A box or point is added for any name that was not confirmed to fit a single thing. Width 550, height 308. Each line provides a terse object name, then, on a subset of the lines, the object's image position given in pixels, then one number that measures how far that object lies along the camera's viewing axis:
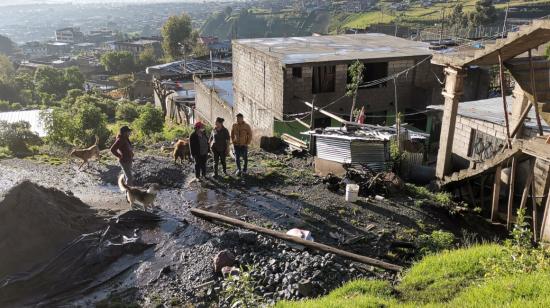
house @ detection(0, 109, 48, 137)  29.11
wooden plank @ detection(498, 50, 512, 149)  10.25
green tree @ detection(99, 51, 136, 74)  79.25
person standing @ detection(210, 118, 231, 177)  11.59
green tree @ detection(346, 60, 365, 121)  17.09
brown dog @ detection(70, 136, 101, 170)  14.06
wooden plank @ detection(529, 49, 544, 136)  10.05
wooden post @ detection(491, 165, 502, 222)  10.65
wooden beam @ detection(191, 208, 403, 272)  7.71
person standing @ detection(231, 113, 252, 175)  11.52
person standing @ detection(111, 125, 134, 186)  10.36
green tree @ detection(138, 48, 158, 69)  81.19
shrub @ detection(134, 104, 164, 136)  27.50
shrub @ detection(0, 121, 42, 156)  18.00
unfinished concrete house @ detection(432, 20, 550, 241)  9.59
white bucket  10.54
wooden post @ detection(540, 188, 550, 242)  8.99
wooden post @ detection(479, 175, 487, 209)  11.67
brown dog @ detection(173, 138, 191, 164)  13.41
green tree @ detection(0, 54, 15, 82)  71.69
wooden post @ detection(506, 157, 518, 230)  10.30
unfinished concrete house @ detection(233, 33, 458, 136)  18.47
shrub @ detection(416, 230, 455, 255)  8.50
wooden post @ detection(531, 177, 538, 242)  9.65
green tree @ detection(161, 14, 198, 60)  71.50
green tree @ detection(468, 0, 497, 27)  59.03
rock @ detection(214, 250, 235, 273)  7.66
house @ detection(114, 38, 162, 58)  102.26
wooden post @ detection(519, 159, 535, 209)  10.12
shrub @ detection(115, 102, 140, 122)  39.12
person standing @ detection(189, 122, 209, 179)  11.37
